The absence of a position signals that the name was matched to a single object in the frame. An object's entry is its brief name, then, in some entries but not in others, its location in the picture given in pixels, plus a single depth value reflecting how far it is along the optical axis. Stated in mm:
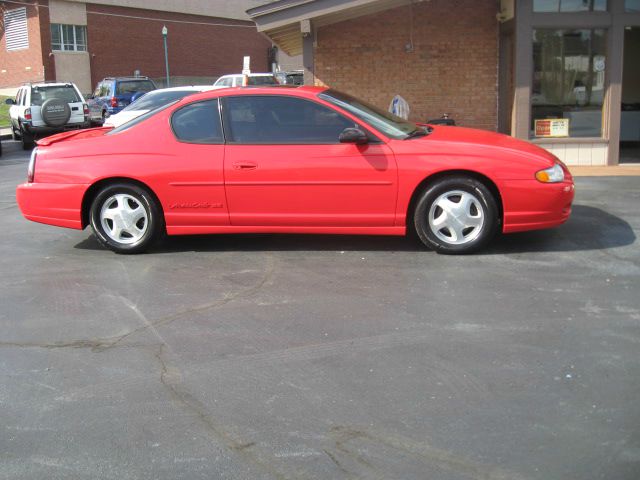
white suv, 21219
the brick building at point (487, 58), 11789
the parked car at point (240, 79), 26034
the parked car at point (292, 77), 32034
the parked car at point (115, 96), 25812
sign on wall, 12344
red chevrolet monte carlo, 6711
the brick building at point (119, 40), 38594
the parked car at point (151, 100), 12817
